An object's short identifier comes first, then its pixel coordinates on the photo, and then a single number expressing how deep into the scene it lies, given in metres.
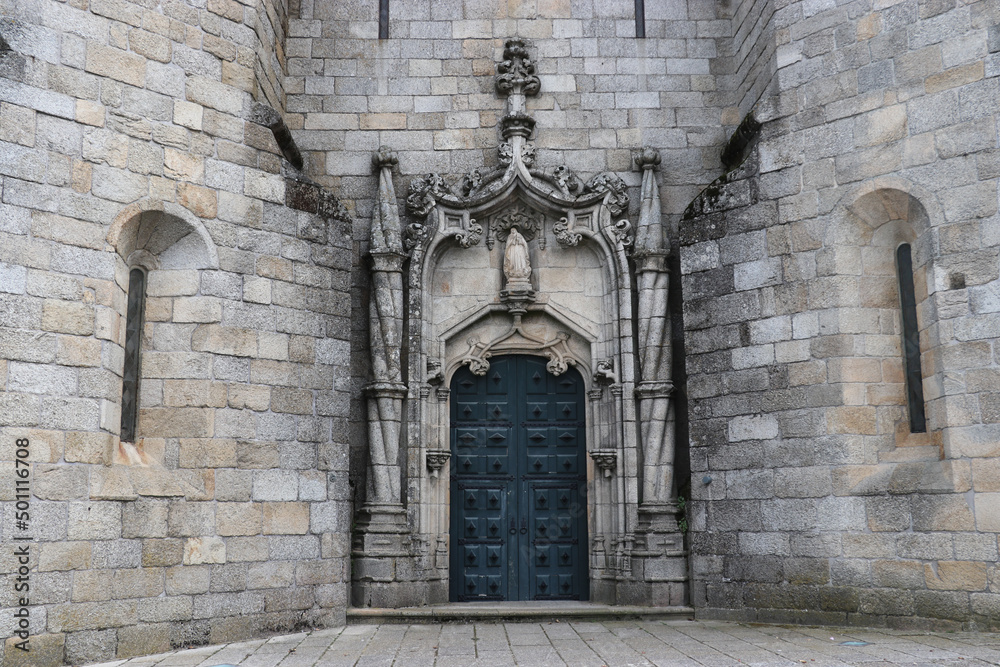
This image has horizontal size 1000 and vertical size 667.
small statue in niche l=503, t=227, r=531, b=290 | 9.00
